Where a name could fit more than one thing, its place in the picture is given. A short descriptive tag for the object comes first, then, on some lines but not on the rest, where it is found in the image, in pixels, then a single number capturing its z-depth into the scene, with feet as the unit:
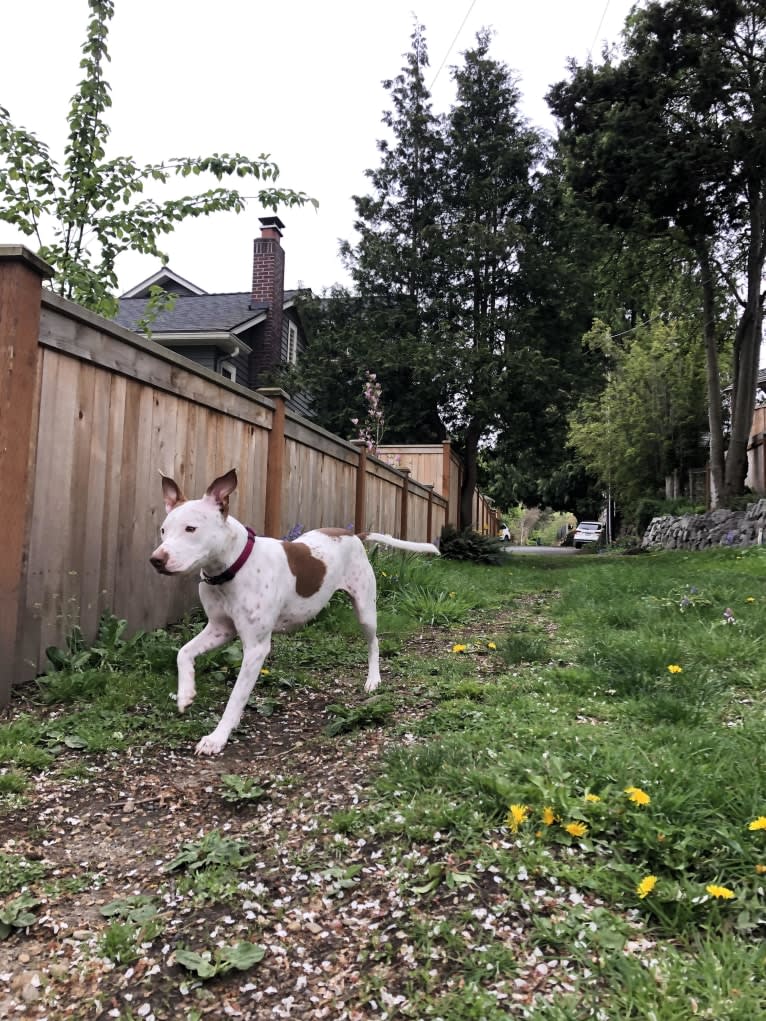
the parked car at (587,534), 122.19
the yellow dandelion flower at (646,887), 5.11
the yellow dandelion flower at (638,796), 6.02
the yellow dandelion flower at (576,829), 5.86
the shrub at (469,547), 45.62
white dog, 8.53
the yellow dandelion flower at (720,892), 4.98
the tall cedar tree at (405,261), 57.00
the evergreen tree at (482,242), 53.98
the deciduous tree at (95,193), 16.29
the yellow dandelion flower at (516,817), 6.06
